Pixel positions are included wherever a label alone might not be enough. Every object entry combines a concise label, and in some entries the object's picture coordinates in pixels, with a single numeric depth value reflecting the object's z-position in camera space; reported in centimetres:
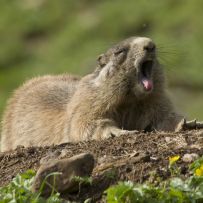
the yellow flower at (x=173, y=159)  1302
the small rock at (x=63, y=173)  1255
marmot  1769
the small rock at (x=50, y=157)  1446
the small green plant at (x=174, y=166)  1279
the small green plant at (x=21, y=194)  1219
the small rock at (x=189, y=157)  1322
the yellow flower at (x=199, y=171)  1242
